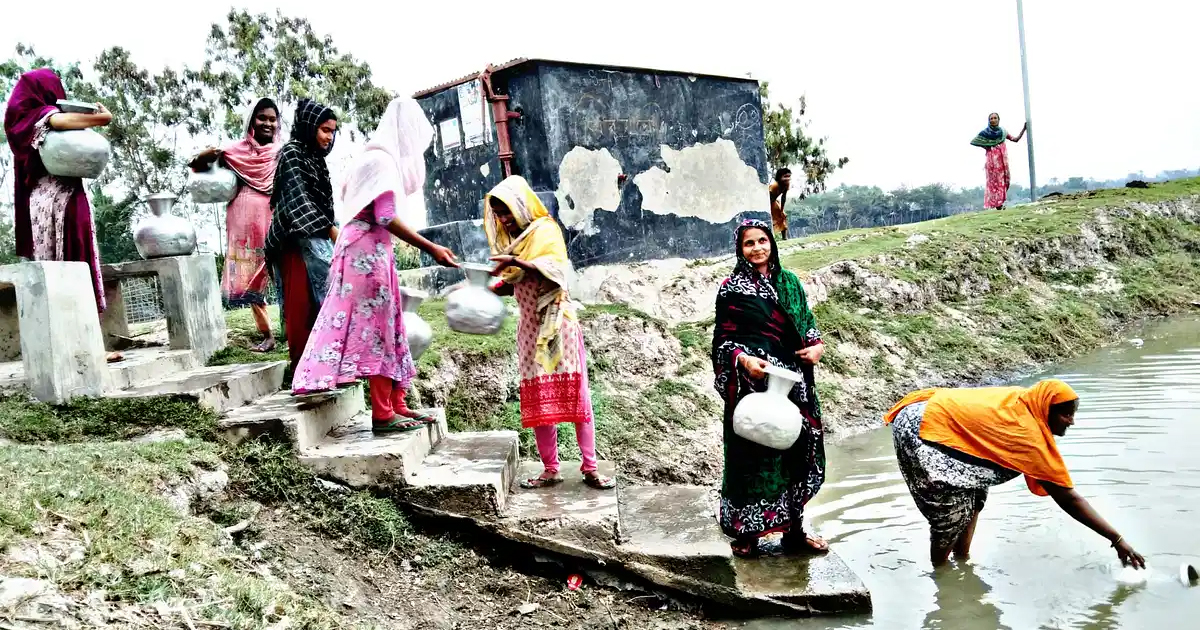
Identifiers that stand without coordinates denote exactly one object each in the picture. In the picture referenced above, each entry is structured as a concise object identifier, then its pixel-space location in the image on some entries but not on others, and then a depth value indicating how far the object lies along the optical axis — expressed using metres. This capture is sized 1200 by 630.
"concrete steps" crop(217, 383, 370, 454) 4.41
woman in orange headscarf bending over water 4.14
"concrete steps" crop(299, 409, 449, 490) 4.34
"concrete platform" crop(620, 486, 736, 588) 4.19
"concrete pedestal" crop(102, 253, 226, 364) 6.14
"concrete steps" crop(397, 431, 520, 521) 4.34
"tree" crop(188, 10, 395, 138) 21.14
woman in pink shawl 6.52
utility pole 19.20
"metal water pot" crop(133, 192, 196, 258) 6.01
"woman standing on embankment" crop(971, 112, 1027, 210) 17.75
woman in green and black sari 4.45
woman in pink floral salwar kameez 4.55
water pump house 11.11
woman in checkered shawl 4.90
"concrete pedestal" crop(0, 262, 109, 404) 4.56
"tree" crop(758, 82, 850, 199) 25.91
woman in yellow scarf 4.69
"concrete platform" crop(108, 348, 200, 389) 5.17
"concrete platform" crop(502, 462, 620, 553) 4.31
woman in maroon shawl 5.30
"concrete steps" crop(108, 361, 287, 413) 4.74
